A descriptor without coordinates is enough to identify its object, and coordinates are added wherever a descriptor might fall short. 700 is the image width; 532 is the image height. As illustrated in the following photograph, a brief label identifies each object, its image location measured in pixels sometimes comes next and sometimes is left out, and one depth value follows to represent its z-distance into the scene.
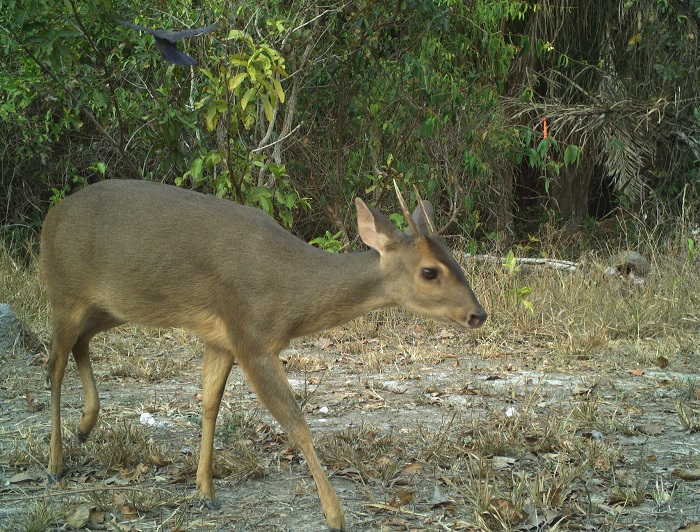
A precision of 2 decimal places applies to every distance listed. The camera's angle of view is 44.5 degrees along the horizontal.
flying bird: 4.84
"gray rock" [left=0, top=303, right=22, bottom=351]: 6.68
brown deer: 3.98
